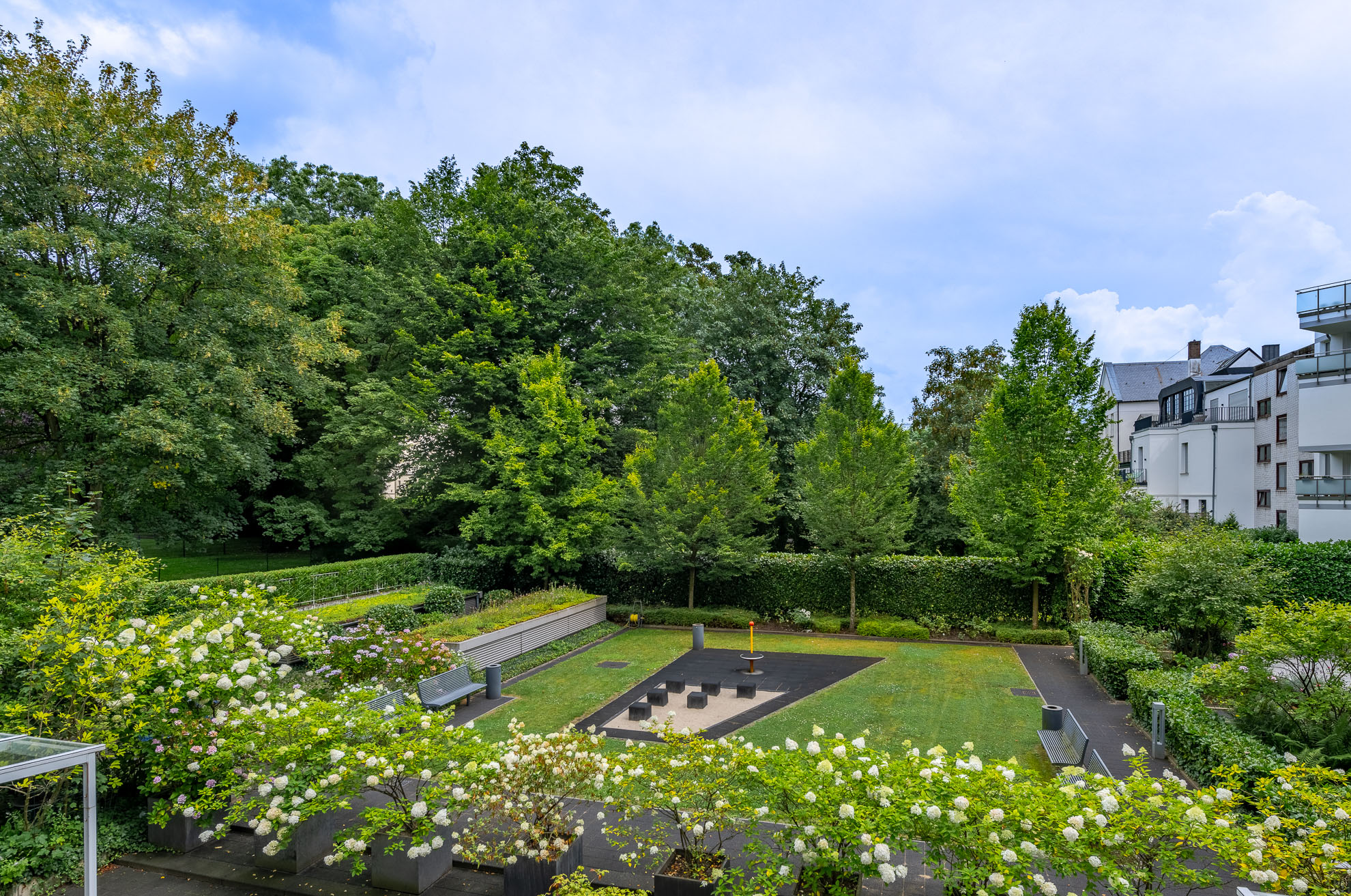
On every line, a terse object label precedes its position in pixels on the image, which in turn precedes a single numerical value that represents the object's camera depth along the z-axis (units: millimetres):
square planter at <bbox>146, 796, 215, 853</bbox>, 7898
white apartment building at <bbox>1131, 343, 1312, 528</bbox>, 27562
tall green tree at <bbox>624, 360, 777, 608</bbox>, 21500
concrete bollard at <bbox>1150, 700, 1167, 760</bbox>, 10750
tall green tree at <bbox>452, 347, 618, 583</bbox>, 21594
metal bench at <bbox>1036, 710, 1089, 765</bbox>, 9172
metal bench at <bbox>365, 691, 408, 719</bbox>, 10242
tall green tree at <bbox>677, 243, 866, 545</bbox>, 30422
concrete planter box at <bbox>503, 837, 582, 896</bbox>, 6586
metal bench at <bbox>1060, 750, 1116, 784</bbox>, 9585
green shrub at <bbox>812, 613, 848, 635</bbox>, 21328
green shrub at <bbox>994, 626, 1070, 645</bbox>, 19234
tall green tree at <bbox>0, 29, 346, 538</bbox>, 16594
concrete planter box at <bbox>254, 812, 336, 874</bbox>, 7465
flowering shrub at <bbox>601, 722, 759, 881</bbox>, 6219
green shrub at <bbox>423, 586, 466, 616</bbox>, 19078
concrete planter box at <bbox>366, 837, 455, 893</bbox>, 6973
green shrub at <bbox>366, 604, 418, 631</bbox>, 15672
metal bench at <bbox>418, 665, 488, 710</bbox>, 12688
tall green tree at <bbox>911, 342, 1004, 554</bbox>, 31250
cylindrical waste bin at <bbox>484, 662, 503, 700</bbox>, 14594
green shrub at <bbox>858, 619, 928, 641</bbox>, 20359
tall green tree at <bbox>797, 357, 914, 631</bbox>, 20359
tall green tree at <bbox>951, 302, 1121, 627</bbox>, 18984
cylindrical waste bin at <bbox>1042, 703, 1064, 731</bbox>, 11320
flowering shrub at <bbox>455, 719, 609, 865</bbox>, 6488
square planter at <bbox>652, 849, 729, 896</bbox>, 6168
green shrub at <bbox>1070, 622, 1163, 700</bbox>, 13820
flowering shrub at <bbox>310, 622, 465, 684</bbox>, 12359
